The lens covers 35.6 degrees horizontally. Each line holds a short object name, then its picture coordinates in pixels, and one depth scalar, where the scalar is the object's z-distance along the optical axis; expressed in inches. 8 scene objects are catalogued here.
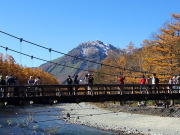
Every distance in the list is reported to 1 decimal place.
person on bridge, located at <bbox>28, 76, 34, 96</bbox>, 694.6
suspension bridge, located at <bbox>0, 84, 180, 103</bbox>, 669.3
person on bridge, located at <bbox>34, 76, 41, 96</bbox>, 754.2
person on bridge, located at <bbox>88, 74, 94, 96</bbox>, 774.5
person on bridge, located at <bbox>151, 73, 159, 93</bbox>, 858.4
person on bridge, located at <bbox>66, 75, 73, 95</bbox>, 735.4
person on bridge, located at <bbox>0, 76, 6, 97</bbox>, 689.2
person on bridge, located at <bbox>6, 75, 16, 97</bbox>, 690.3
